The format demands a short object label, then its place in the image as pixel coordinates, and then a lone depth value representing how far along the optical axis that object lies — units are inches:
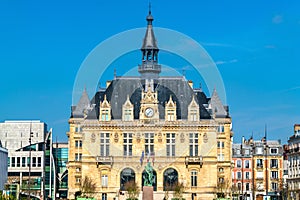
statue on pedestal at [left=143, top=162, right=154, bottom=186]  3617.6
